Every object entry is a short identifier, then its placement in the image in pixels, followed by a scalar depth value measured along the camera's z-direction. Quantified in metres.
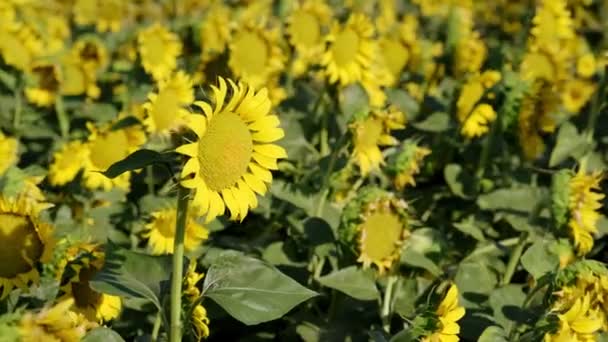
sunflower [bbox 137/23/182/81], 6.25
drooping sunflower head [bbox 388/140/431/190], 4.70
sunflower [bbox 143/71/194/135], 4.96
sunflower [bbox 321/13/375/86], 5.53
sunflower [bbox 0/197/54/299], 3.31
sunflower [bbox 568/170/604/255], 4.32
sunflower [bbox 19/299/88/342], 2.35
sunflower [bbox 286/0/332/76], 6.27
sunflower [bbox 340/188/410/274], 4.18
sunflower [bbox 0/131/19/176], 4.67
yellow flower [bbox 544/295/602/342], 3.30
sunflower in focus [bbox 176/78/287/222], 2.78
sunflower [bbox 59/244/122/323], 3.50
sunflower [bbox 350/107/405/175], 4.59
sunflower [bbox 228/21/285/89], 6.00
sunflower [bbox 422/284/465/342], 3.27
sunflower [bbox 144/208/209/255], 4.45
